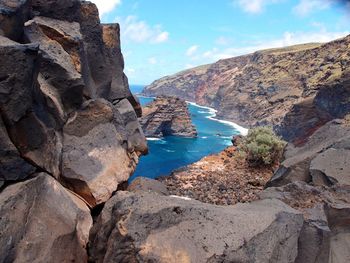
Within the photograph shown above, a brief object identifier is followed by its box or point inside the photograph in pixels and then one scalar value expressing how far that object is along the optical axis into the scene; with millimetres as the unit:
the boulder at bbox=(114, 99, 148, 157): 24422
